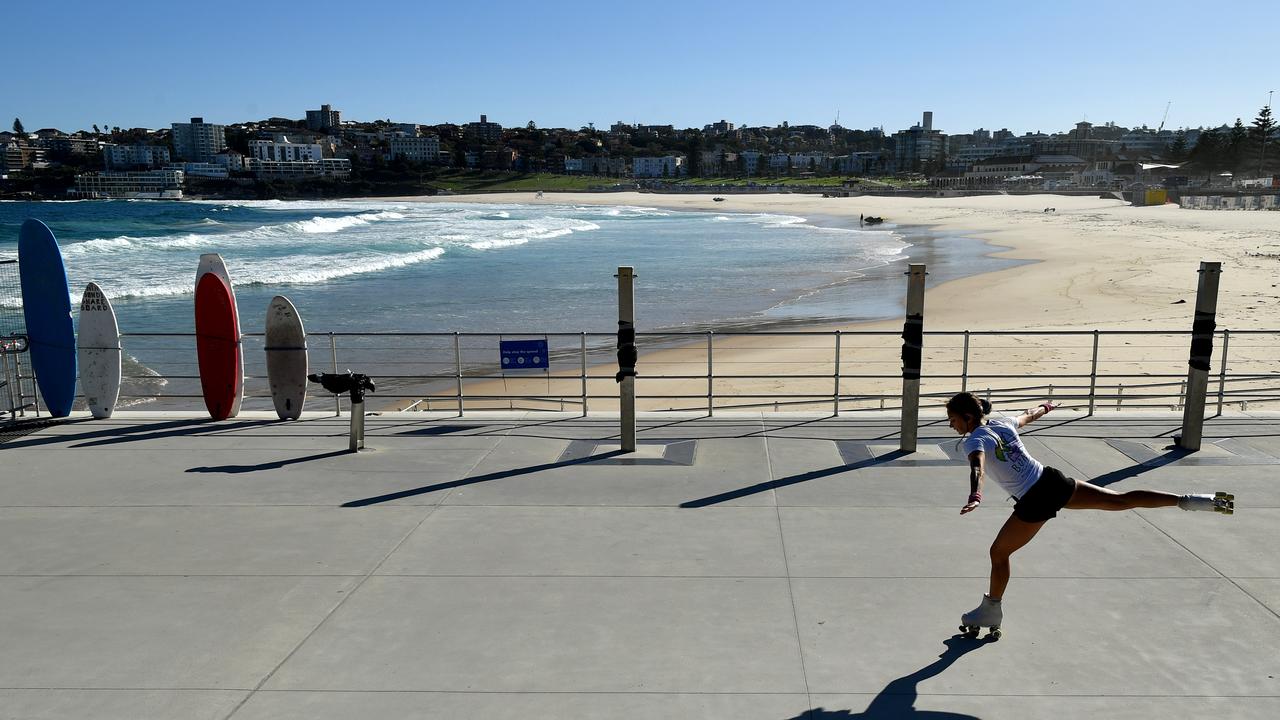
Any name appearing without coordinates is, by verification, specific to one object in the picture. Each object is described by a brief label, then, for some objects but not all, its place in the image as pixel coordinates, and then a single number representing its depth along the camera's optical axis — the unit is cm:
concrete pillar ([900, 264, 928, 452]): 855
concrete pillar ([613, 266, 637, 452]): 879
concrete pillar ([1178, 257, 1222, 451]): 855
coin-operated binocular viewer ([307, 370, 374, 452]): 899
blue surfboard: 1042
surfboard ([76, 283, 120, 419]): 1057
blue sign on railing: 993
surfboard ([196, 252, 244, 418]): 1047
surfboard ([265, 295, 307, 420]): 1048
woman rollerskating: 493
